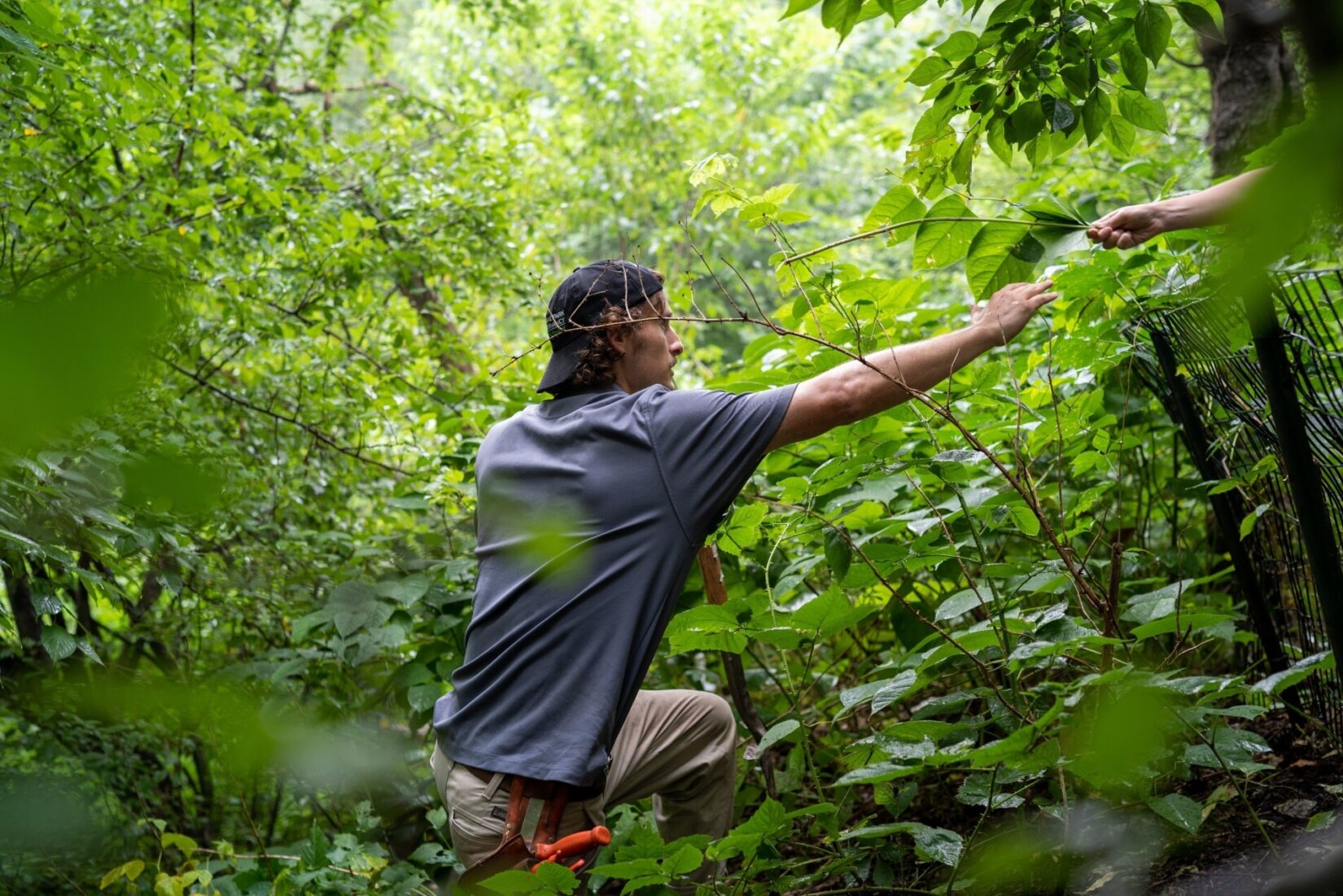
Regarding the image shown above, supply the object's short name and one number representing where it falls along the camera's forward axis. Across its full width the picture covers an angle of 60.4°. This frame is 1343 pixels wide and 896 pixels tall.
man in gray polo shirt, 2.16
